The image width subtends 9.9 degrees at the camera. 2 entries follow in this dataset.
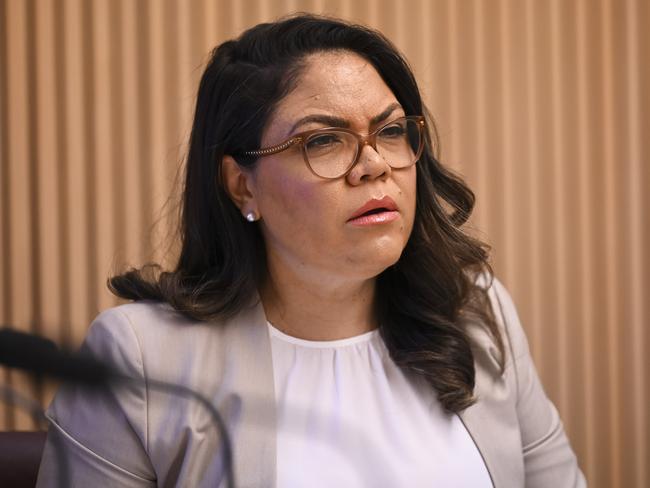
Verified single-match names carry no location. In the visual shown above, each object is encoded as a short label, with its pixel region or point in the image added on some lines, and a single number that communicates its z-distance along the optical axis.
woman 3.22
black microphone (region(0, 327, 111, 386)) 2.12
